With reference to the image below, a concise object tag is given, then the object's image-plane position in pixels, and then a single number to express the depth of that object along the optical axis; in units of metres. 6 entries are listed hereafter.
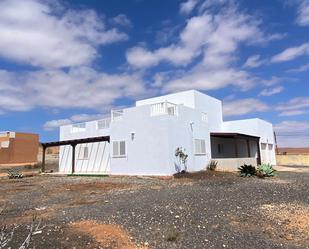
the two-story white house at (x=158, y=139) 15.30
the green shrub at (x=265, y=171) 14.80
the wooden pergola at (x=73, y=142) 18.00
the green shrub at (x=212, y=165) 17.62
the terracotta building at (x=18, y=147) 38.32
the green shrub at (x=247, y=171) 14.97
